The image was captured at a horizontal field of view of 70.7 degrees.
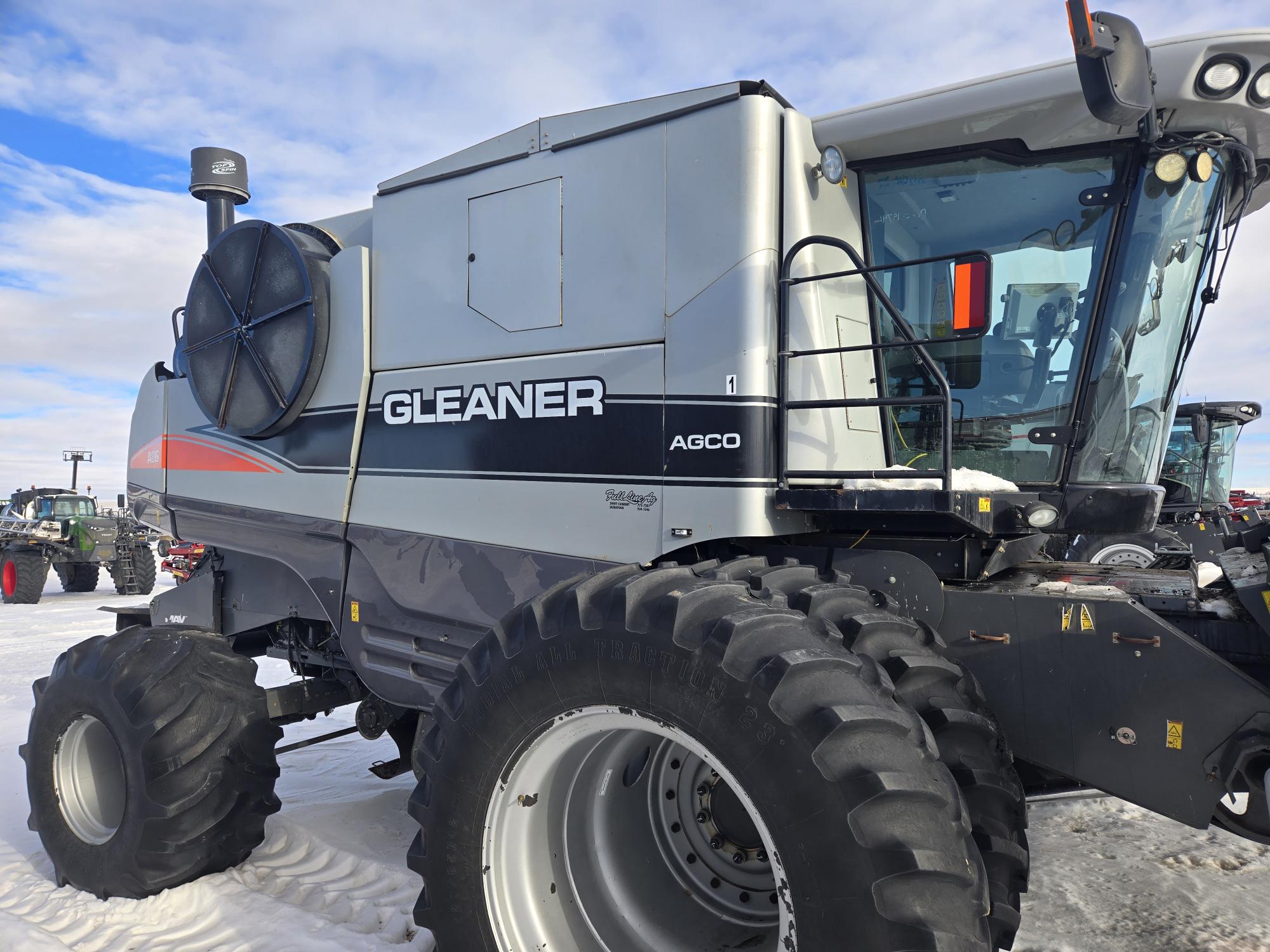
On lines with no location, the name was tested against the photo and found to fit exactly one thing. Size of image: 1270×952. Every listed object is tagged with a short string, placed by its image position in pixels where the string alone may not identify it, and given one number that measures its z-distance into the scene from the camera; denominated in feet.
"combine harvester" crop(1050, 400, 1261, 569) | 41.86
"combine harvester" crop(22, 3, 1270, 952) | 7.96
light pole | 106.30
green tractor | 58.95
